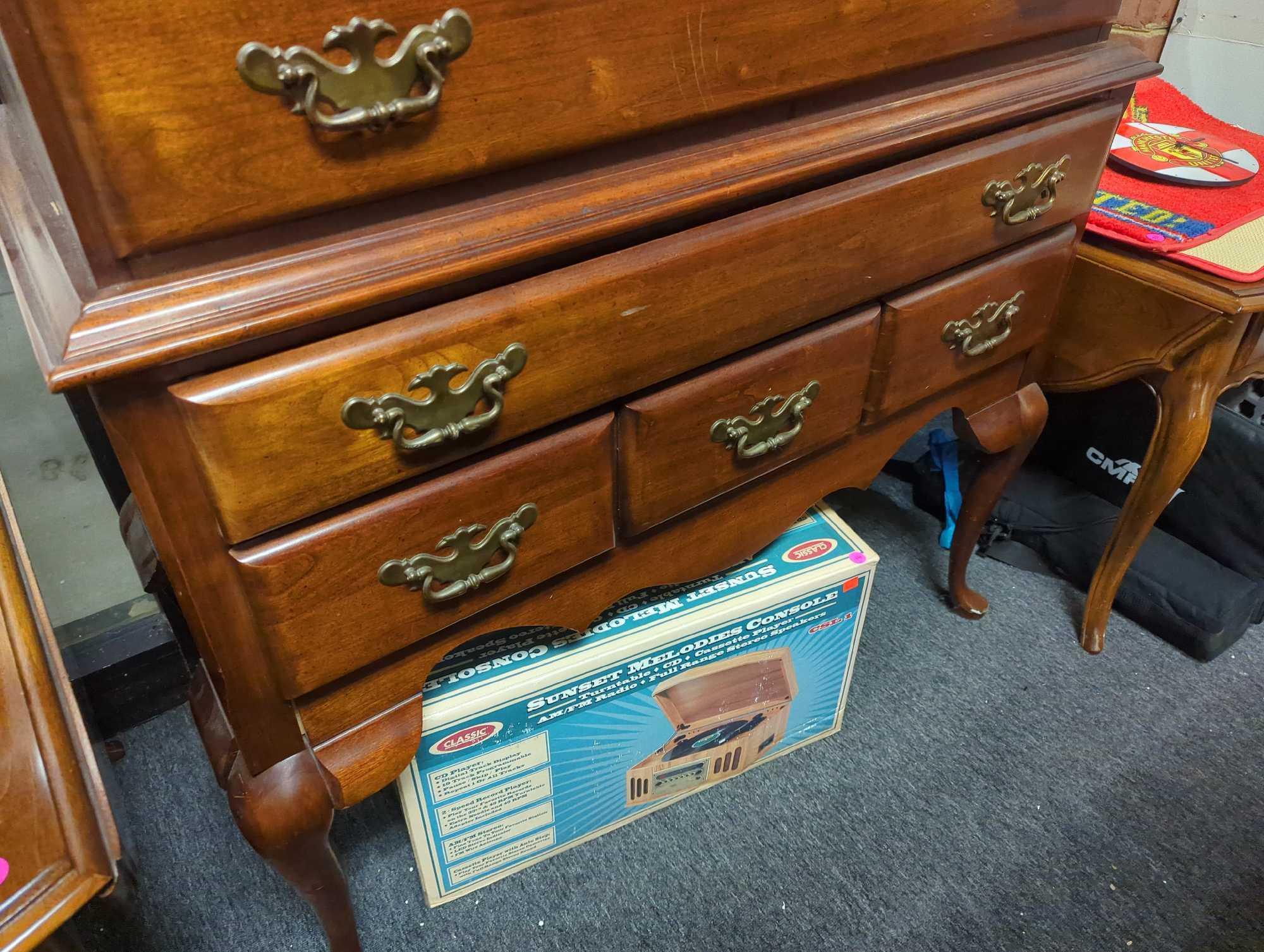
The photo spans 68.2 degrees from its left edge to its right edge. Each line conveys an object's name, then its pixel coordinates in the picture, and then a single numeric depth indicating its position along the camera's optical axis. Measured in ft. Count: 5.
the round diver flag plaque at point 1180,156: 3.65
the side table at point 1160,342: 3.22
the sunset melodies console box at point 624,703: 2.91
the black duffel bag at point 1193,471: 4.03
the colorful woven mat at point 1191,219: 3.25
